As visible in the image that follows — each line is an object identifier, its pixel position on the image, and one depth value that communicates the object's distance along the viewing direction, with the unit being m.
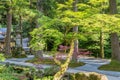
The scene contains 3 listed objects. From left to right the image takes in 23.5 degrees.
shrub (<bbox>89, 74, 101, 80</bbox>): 11.85
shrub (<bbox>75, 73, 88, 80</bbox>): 12.33
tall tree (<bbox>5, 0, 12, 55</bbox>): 29.95
